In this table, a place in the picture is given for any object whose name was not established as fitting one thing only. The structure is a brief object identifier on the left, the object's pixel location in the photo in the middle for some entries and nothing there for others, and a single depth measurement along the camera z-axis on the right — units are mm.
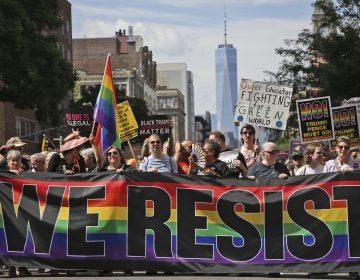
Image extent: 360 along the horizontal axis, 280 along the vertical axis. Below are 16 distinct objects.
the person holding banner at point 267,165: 9719
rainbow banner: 9312
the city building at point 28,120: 58500
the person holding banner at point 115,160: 10078
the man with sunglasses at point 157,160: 10227
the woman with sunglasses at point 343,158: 10281
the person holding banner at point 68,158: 10461
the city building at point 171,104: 161250
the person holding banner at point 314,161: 11227
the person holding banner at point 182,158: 11578
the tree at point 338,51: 37562
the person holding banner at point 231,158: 10094
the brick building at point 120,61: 117250
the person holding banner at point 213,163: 9820
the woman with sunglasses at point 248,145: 10992
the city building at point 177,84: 194225
